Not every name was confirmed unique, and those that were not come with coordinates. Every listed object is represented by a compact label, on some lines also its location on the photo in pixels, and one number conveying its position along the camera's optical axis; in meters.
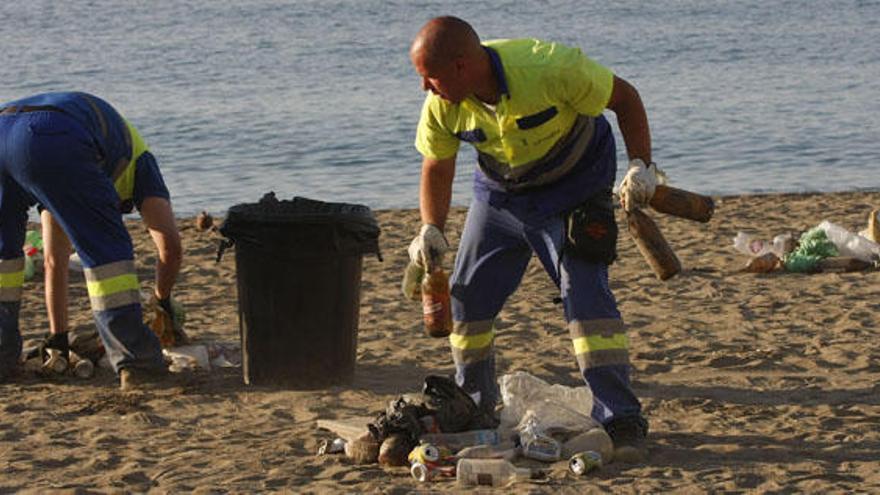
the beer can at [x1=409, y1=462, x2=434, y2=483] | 11.72
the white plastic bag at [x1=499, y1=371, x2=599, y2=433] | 12.55
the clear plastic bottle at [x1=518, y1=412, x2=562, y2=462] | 12.06
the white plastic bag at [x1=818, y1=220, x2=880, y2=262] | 20.06
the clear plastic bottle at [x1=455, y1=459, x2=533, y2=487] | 11.60
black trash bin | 14.55
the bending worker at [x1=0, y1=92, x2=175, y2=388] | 14.10
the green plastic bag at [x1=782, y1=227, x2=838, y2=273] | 20.02
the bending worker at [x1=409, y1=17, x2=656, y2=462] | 11.73
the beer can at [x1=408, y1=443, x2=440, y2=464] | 11.79
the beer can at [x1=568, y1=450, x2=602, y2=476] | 11.72
